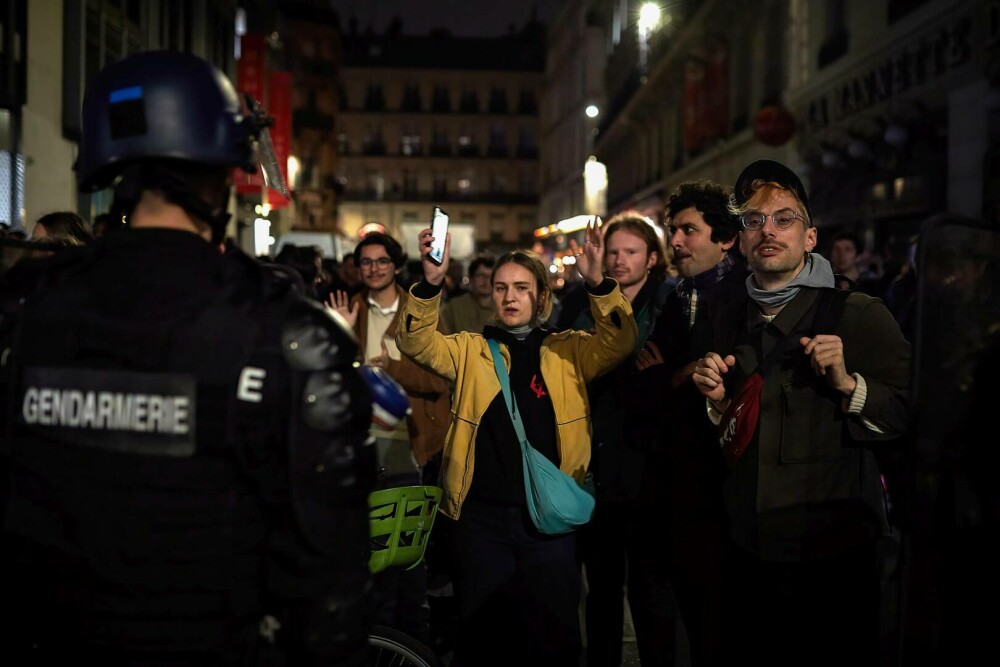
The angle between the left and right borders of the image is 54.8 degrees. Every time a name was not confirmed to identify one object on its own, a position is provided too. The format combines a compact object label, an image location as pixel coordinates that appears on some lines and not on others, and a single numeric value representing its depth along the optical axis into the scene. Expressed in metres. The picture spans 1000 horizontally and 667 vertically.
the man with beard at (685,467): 3.83
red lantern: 19.33
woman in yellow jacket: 3.88
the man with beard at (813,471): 3.06
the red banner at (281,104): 30.39
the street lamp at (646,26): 26.09
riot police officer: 1.87
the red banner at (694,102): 26.92
